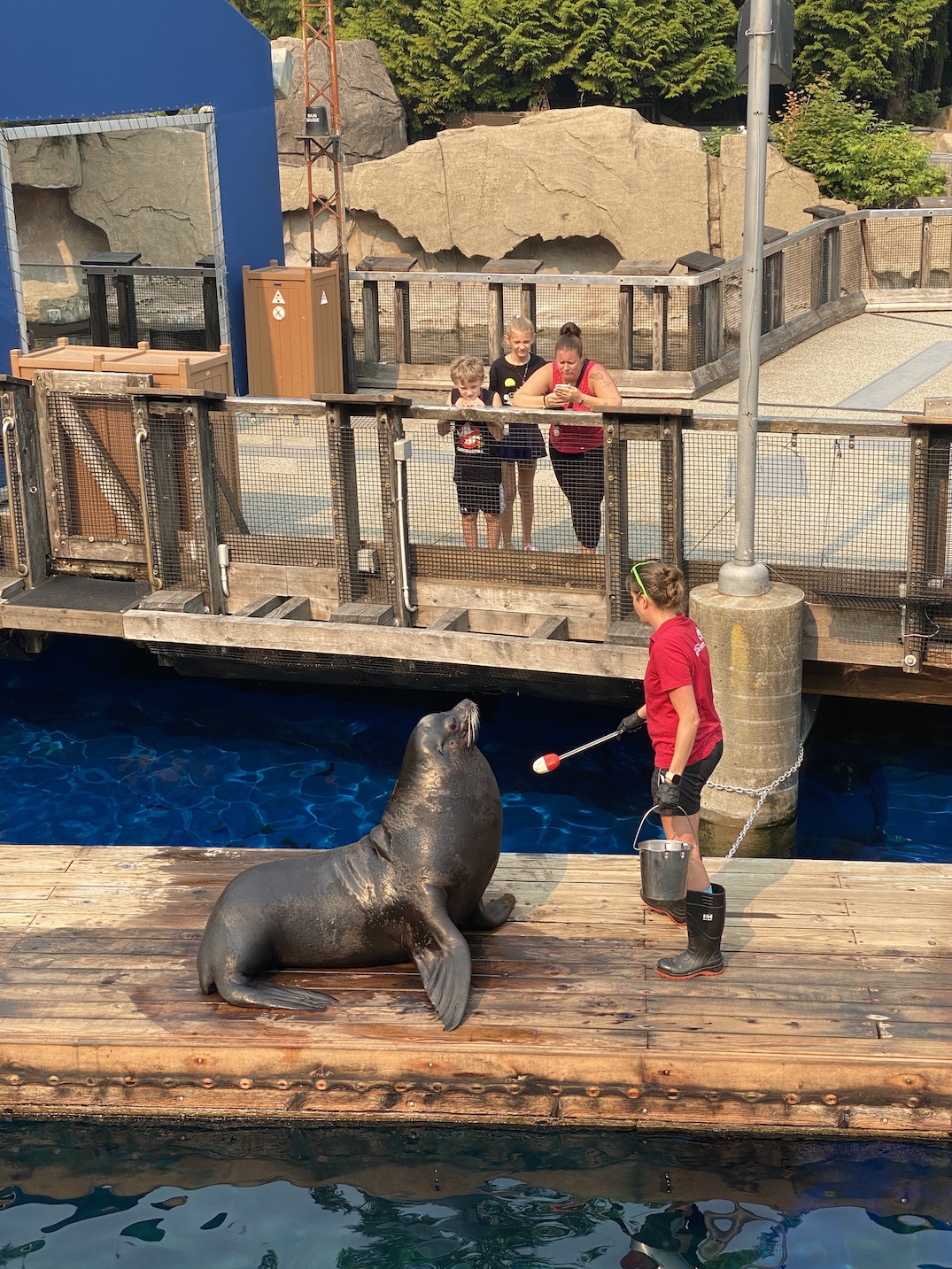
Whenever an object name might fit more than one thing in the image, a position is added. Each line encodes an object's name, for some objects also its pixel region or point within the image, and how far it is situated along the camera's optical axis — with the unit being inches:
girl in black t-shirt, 343.3
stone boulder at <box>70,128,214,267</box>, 1042.7
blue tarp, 504.4
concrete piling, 313.3
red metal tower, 626.2
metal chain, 325.1
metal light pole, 294.8
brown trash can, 604.4
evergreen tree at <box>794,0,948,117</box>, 1195.3
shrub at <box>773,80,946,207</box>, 998.4
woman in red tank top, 340.2
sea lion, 245.6
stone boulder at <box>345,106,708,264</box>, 938.7
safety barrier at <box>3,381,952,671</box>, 320.5
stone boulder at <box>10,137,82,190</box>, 999.0
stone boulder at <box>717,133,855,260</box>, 917.8
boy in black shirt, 346.3
